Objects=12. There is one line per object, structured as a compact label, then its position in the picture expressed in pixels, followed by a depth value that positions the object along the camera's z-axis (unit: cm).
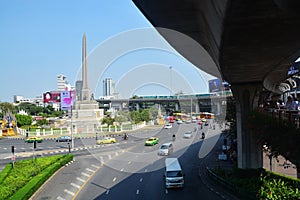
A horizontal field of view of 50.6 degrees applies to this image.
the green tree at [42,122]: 5834
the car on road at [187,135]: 4040
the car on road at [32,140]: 3862
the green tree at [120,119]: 5451
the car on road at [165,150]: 2709
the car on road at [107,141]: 3469
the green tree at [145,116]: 6275
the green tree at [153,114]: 6800
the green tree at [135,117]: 5889
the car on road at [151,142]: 3338
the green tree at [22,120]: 5709
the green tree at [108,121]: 5123
